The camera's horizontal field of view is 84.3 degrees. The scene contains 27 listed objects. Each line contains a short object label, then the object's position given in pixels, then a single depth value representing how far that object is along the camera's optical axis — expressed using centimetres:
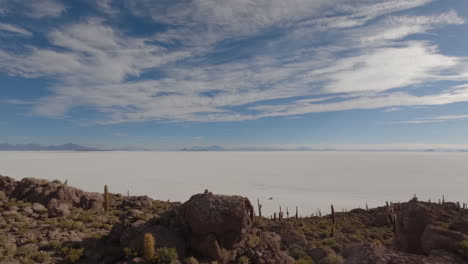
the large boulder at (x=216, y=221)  1273
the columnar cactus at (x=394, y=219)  2530
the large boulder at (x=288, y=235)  2110
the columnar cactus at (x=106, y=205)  2462
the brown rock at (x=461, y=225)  1450
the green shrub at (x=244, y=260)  1250
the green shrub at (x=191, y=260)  1178
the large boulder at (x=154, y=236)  1252
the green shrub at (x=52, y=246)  1340
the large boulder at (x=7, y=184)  2431
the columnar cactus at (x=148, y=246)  1159
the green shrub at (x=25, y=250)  1242
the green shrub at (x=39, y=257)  1215
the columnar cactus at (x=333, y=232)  2899
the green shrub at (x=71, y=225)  1666
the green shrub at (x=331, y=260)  1539
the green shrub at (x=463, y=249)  1056
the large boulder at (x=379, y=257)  712
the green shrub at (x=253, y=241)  1343
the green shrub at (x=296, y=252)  1716
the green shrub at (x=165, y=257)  1157
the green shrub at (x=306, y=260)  1437
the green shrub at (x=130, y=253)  1202
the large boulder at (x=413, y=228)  1348
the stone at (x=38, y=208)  1965
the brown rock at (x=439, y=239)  1109
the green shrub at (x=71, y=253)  1238
